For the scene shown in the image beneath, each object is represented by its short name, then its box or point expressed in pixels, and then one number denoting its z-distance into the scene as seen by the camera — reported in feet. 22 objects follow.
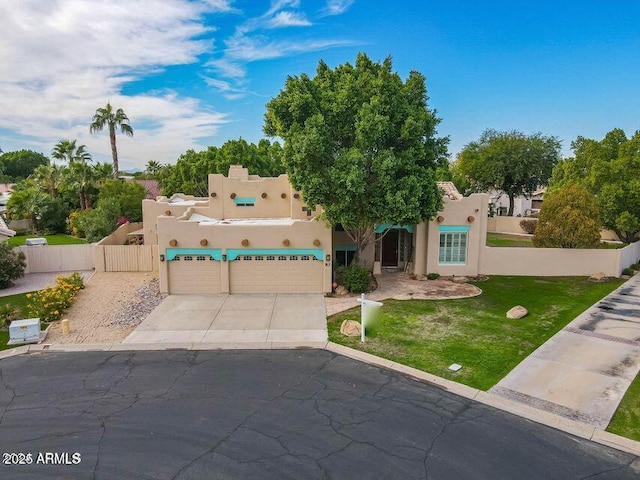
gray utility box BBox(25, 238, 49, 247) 98.78
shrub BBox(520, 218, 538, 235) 143.53
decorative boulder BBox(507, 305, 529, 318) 57.21
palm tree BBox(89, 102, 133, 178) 177.78
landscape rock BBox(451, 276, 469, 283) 77.71
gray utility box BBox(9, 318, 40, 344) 49.11
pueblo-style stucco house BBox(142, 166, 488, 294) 69.00
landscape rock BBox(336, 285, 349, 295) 69.46
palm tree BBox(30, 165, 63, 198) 152.25
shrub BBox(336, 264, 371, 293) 69.41
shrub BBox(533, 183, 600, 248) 79.05
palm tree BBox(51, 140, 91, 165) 156.24
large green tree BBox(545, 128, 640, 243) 86.63
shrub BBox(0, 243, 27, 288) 73.87
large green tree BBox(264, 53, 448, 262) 60.13
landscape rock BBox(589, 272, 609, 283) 77.50
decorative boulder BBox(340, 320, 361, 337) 51.37
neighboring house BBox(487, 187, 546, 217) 181.06
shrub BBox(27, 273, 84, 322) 57.62
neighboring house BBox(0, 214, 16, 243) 81.81
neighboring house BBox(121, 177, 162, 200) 197.30
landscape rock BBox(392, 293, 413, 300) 66.69
